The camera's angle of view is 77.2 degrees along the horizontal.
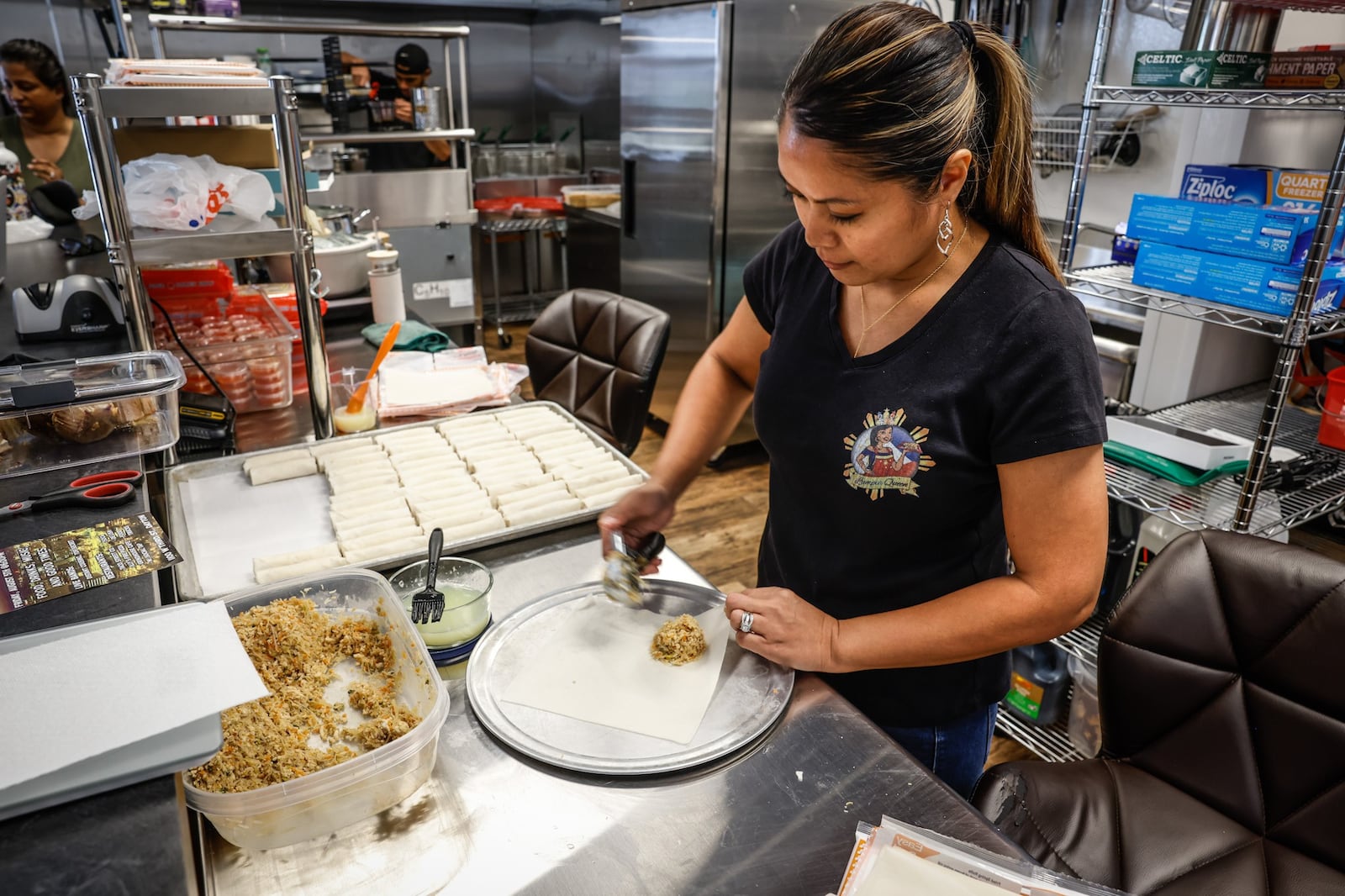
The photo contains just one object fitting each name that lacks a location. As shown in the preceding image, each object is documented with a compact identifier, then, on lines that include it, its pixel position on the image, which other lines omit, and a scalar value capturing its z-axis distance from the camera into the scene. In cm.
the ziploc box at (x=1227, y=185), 178
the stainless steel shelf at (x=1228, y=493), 178
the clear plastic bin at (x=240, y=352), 180
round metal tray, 86
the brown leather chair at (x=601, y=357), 226
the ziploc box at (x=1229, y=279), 166
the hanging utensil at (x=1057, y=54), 311
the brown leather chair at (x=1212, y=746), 122
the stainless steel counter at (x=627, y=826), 74
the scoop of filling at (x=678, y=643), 100
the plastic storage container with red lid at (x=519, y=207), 529
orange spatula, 176
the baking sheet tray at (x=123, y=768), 63
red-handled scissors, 112
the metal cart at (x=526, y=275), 525
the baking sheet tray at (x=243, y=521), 123
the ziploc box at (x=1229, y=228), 165
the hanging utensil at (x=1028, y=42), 318
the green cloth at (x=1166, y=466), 190
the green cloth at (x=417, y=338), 213
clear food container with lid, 119
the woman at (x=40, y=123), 363
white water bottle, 232
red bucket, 191
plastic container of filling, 72
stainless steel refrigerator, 342
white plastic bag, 156
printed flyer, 94
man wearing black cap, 424
